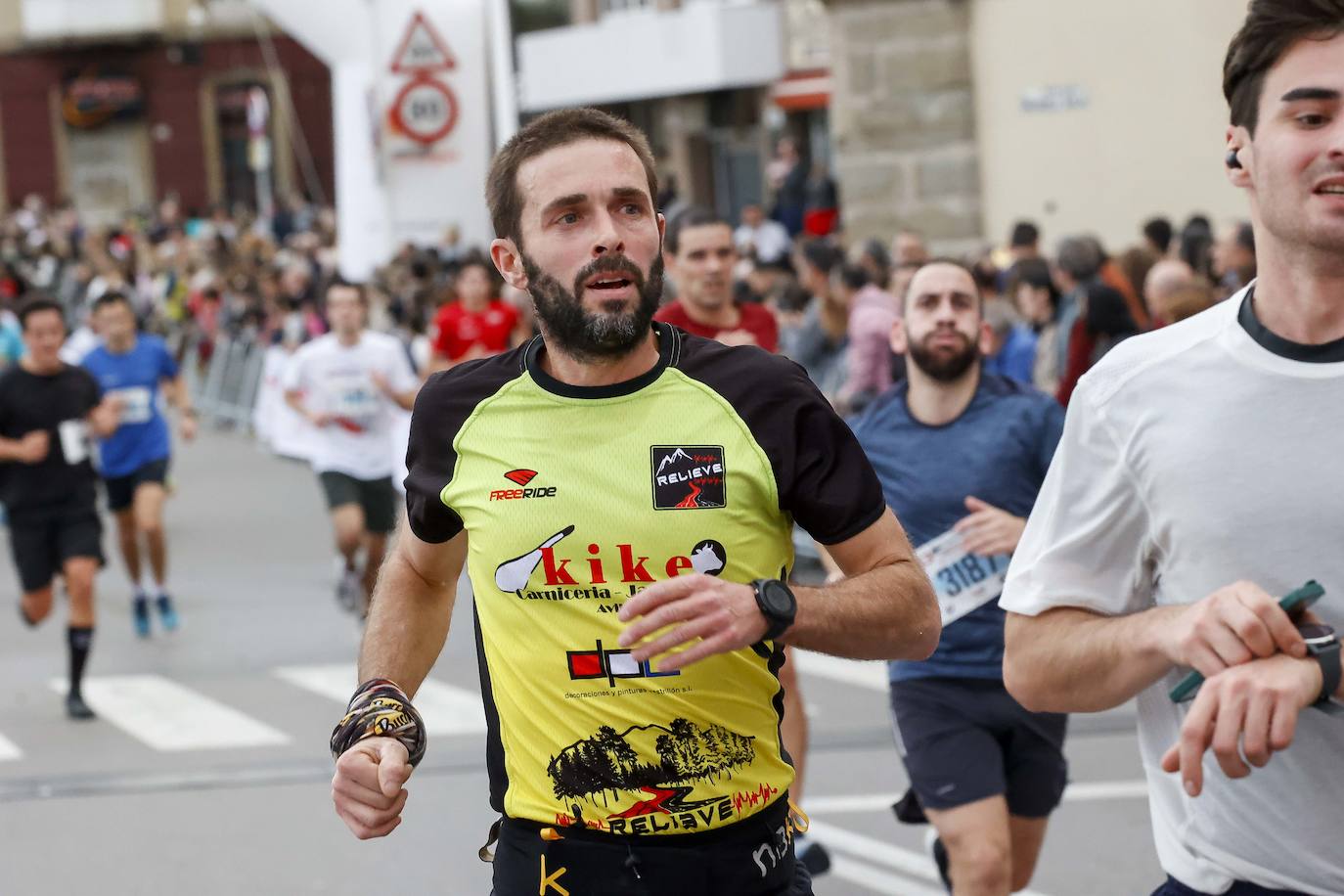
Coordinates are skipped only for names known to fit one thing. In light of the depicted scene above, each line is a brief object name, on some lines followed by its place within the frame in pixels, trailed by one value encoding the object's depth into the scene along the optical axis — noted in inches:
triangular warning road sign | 885.2
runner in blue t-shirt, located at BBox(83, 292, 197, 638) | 493.0
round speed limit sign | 890.1
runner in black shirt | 420.5
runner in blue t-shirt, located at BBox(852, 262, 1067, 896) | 214.7
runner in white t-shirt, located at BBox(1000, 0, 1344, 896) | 101.0
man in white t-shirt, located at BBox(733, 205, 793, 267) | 910.4
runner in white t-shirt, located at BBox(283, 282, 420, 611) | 482.6
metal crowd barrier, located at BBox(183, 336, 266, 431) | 928.9
